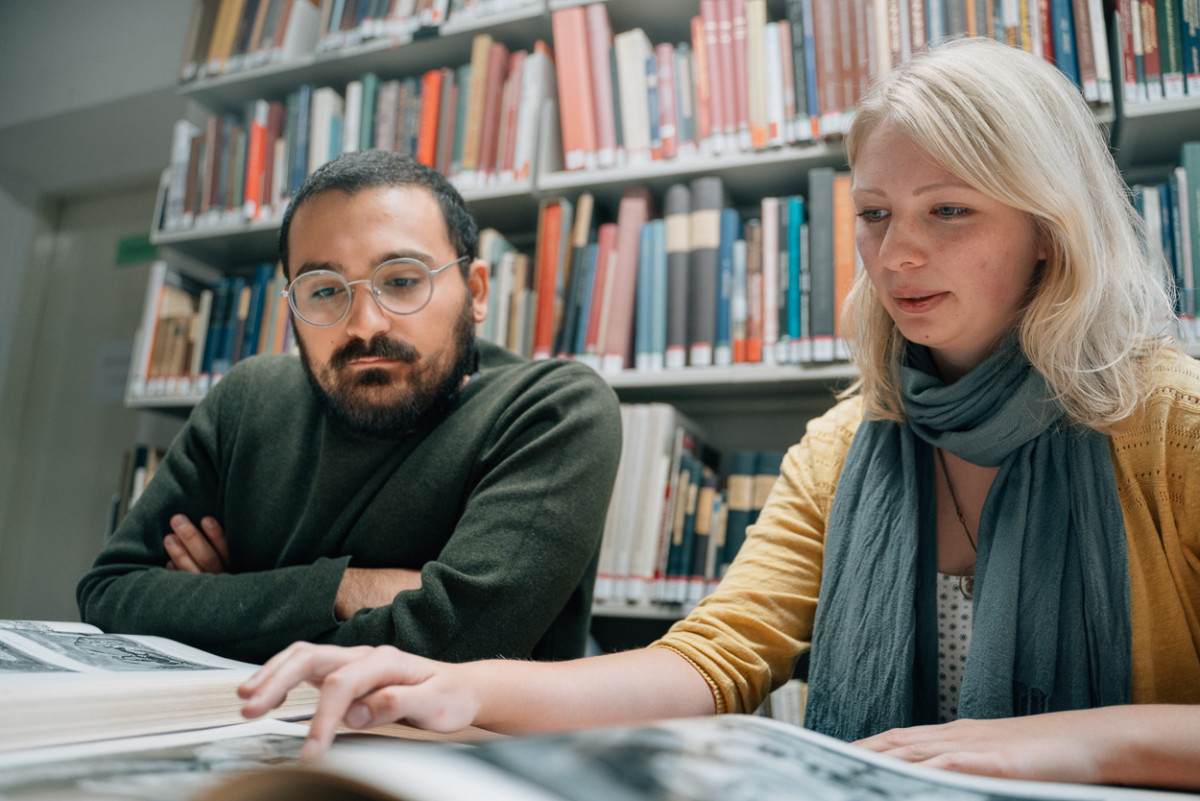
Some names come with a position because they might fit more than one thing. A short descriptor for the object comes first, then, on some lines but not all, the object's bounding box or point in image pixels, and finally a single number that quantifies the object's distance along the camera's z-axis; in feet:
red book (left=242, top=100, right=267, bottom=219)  7.59
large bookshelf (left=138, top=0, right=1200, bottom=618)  5.36
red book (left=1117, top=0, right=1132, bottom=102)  4.88
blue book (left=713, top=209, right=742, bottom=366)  5.65
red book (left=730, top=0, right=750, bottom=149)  5.89
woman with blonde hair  2.72
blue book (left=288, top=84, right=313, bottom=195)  7.50
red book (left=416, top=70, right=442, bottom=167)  6.98
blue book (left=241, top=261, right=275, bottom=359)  7.42
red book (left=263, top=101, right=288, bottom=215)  7.64
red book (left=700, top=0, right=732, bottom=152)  5.93
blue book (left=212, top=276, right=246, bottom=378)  7.40
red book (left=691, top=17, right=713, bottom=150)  5.98
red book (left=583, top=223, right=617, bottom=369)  5.98
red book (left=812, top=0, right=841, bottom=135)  5.57
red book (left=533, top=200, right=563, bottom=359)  6.11
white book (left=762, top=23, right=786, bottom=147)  5.74
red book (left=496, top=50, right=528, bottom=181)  6.59
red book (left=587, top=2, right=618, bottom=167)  6.34
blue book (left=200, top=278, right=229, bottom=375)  7.48
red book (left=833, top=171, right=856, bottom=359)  5.33
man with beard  3.40
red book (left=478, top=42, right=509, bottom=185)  6.70
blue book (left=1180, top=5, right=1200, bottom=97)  4.78
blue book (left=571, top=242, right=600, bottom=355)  6.02
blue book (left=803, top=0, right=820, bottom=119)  5.64
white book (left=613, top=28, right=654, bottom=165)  6.19
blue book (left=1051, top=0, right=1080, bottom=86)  4.98
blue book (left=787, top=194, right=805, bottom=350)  5.48
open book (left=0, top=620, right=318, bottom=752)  1.80
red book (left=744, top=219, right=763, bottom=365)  5.56
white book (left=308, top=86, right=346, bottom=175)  7.48
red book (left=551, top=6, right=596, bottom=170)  6.34
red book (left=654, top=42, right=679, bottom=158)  6.09
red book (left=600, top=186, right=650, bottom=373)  5.90
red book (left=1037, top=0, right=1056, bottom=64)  5.02
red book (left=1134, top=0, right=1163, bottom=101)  4.84
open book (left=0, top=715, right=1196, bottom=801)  1.14
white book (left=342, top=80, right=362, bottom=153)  7.43
